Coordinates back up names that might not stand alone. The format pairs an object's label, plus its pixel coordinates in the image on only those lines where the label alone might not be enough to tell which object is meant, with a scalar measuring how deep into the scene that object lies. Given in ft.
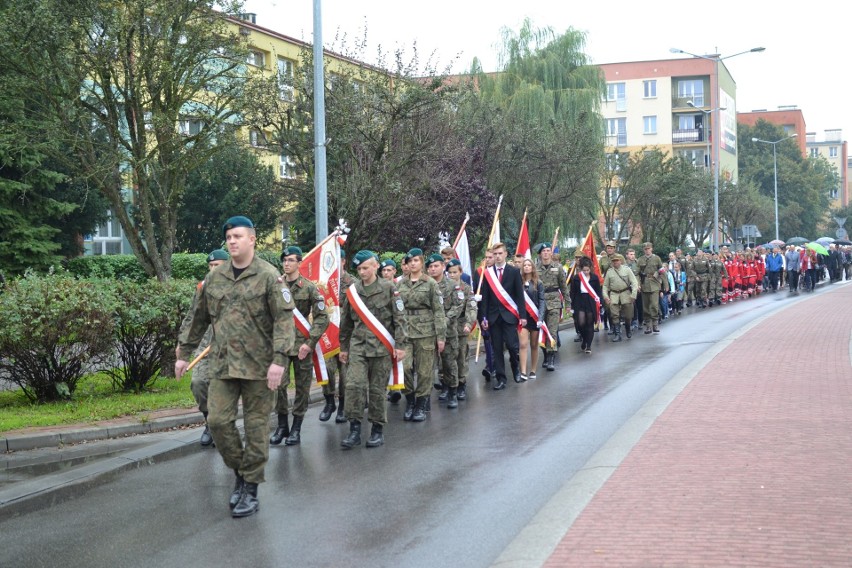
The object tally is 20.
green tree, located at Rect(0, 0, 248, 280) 49.21
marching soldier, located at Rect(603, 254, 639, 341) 62.28
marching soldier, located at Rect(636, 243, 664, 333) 68.08
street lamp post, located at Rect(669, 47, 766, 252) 135.64
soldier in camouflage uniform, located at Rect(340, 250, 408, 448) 29.60
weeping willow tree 89.04
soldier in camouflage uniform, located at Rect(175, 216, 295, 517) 21.85
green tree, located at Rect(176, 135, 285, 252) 102.32
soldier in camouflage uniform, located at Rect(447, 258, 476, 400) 39.24
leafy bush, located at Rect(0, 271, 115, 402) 33.24
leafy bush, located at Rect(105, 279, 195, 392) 36.63
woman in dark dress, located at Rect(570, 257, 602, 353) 55.88
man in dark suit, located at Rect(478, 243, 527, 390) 41.86
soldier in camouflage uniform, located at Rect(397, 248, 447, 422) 33.78
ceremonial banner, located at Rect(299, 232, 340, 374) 32.68
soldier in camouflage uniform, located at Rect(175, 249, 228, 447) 29.68
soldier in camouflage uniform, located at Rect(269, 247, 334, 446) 30.63
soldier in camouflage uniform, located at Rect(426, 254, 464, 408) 37.63
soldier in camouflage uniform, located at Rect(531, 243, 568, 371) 50.39
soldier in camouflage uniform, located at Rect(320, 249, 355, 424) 34.81
